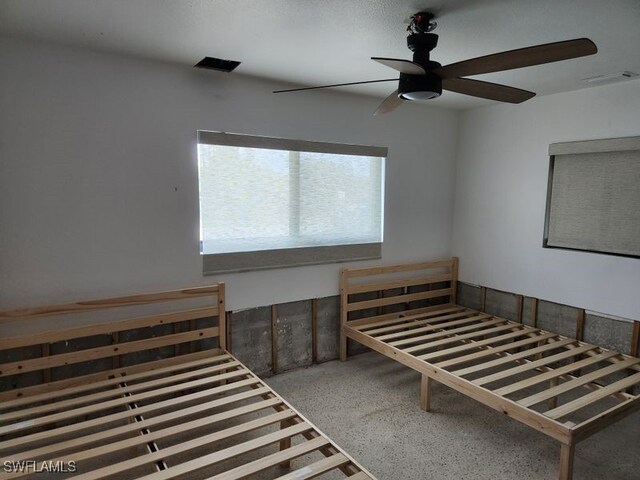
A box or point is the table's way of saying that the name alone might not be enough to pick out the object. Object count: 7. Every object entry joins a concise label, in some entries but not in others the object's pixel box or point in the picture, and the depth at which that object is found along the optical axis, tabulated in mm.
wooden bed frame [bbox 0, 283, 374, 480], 1837
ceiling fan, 1570
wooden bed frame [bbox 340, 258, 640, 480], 2266
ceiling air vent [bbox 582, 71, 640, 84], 2747
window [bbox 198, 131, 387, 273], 2947
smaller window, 2957
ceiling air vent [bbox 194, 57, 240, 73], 2615
